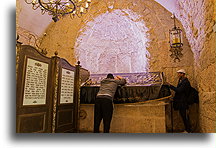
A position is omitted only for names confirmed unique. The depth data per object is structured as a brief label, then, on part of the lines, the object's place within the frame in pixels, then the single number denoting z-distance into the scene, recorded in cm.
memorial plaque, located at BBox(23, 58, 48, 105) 156
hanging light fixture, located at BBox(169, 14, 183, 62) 276
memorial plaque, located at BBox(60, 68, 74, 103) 219
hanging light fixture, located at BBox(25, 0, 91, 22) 242
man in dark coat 236
